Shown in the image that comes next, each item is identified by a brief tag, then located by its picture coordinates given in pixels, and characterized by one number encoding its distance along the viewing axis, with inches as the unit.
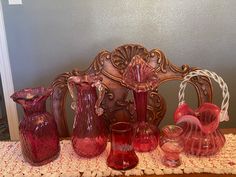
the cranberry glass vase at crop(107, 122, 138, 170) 31.3
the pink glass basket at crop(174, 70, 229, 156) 33.0
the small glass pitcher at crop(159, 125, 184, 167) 32.6
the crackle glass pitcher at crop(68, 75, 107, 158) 33.3
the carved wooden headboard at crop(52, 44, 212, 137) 39.1
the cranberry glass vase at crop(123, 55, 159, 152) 34.9
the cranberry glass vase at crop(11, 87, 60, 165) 32.4
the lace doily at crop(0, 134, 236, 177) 31.2
